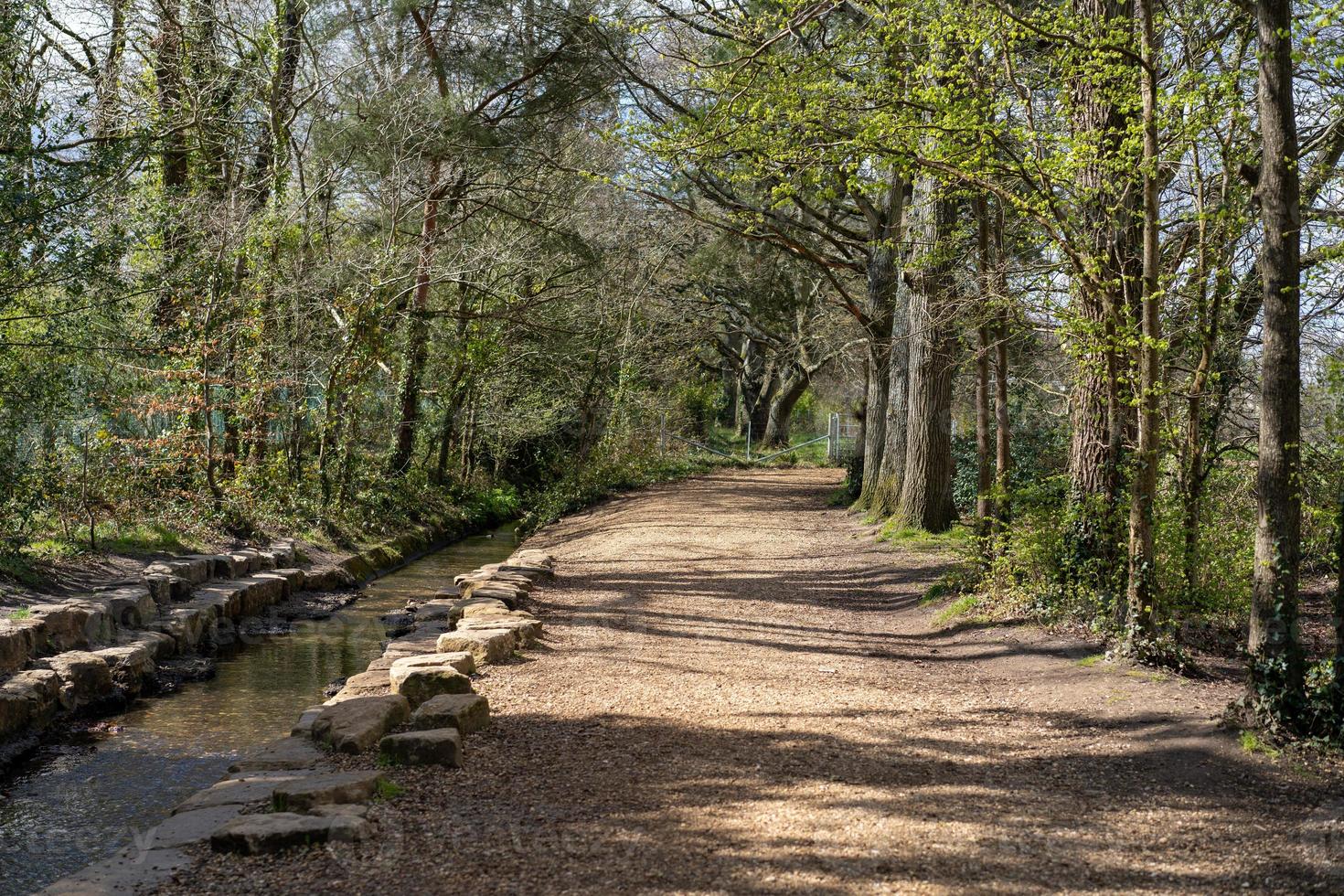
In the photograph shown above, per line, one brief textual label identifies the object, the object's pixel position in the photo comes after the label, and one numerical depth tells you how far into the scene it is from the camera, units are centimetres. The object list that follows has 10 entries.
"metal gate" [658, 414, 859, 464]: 2698
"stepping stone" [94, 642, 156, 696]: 722
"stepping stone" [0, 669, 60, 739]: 602
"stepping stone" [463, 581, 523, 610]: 867
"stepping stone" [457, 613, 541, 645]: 741
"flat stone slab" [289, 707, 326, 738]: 539
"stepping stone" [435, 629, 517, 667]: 685
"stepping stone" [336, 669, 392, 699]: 611
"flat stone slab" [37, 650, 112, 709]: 669
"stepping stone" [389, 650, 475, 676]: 619
